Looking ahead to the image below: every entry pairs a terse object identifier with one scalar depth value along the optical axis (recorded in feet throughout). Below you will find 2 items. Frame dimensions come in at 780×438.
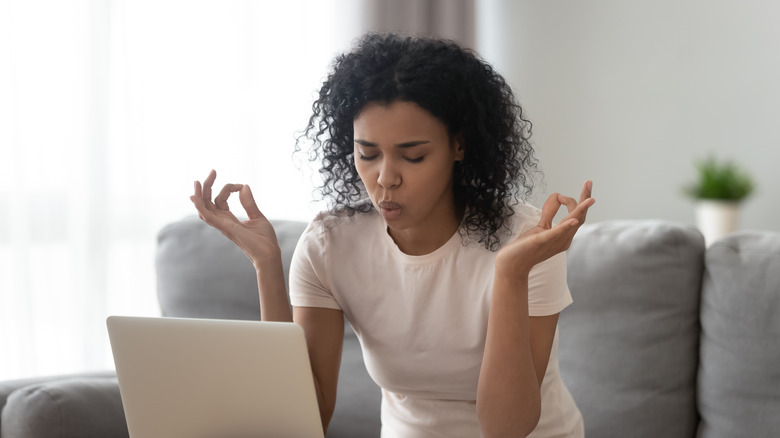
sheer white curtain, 8.50
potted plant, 10.66
